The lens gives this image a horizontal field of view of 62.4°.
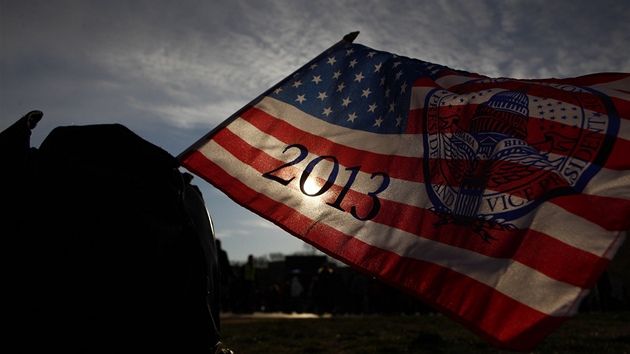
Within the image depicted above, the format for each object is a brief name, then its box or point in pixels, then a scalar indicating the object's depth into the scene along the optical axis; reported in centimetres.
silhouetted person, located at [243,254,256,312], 1643
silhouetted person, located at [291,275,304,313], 2062
